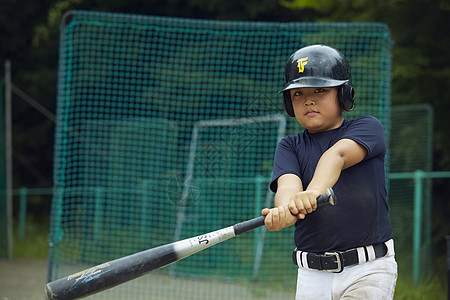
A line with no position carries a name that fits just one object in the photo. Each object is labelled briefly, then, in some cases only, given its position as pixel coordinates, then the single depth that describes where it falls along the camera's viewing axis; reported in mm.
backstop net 14211
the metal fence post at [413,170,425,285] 13648
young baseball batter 5723
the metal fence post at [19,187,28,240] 21856
